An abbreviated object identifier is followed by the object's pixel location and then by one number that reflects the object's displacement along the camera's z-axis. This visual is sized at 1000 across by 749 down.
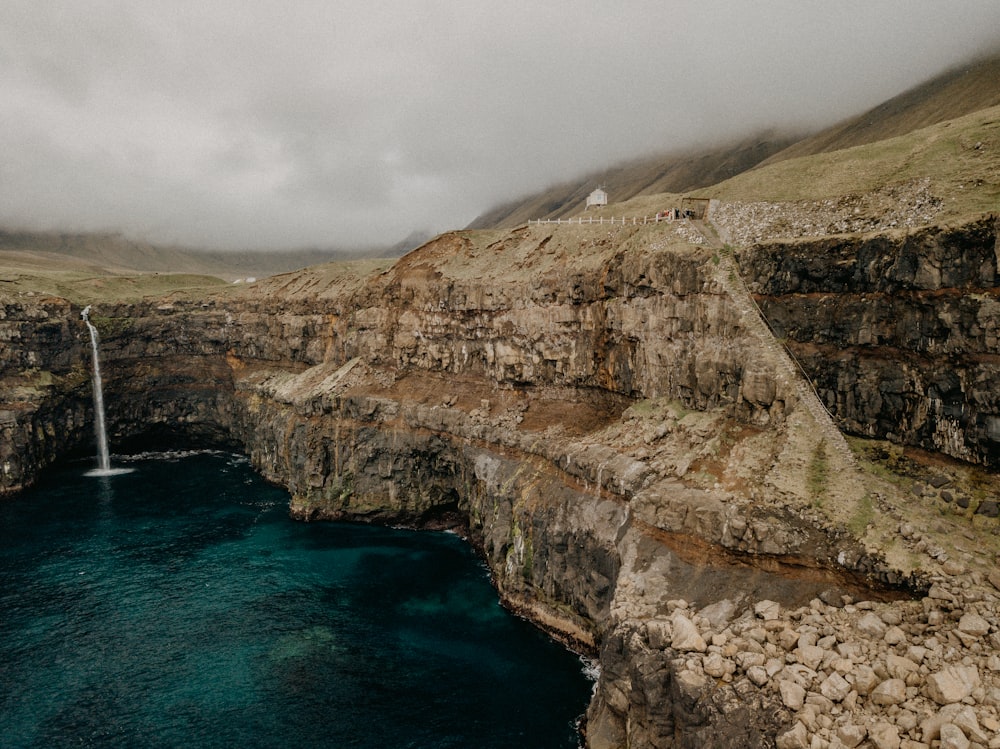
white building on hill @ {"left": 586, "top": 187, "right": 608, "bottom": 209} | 95.94
